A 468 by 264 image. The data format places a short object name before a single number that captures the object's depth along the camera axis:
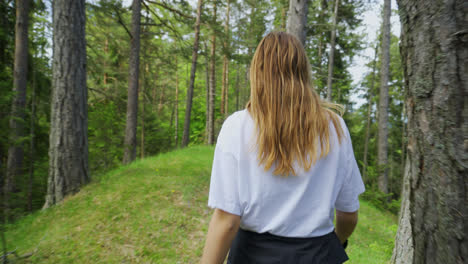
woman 1.08
